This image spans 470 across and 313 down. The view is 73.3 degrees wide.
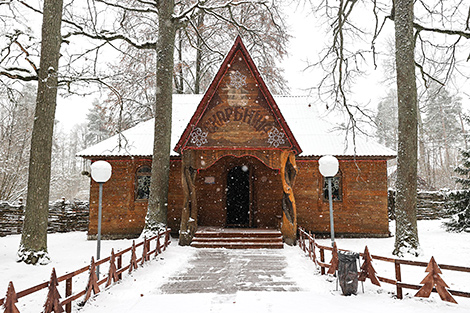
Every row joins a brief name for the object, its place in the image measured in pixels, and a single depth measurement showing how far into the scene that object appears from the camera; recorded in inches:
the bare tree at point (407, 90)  384.2
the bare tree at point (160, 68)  474.9
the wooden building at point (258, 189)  562.9
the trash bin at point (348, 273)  247.9
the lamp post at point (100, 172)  287.9
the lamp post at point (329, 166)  312.0
